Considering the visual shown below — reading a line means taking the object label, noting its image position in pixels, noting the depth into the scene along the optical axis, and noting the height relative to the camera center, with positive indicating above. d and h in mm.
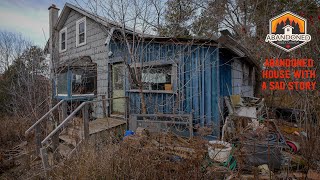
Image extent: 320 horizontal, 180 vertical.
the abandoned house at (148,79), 5430 +374
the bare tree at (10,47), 11930 +2845
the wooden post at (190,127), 5160 -1078
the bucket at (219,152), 3760 -1294
